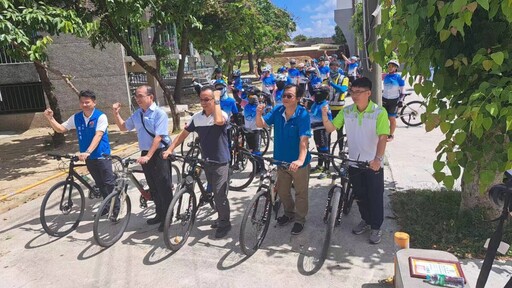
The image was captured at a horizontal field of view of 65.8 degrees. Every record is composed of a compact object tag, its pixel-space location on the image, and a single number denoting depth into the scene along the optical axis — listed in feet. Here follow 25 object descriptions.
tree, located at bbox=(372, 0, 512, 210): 10.28
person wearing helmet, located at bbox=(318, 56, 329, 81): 41.16
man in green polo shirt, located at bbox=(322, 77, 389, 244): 13.88
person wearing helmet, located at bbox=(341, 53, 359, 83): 48.71
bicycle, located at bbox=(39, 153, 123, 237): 16.97
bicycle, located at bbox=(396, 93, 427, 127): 35.37
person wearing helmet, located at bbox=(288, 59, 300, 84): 40.24
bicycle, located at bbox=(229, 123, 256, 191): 22.09
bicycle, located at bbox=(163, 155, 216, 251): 14.94
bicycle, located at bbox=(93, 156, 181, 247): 15.82
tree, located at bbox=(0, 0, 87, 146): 21.35
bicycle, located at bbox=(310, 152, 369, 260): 13.50
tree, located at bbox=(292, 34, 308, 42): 293.37
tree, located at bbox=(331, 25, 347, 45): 180.88
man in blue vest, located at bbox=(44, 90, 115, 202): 16.96
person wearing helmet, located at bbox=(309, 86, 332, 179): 22.38
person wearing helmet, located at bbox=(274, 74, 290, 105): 24.79
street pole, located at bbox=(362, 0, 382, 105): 20.53
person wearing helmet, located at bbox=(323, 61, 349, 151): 24.82
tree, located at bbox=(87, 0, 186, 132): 28.25
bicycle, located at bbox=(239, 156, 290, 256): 14.44
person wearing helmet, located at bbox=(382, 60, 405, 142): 30.49
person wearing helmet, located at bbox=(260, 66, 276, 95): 35.24
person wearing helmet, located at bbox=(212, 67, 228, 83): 34.50
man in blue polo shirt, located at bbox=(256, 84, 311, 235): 14.60
